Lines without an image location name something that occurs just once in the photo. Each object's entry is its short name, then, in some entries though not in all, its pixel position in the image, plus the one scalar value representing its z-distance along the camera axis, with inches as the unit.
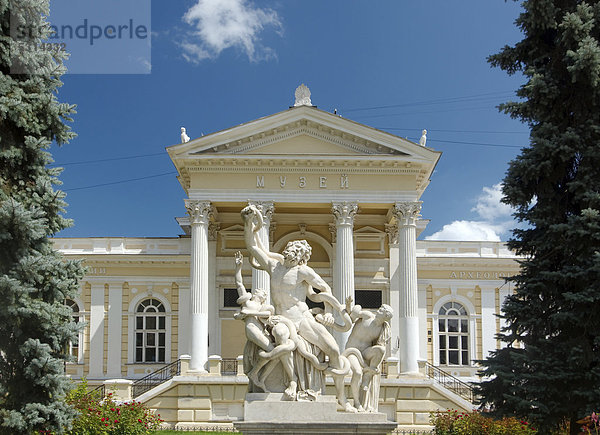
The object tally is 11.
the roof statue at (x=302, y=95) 1283.2
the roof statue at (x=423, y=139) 1256.8
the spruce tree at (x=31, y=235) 521.7
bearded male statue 413.4
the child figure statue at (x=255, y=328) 412.2
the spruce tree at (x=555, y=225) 570.3
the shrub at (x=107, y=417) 669.3
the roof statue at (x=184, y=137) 1245.1
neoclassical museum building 1132.5
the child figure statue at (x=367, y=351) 424.8
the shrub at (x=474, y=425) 727.7
